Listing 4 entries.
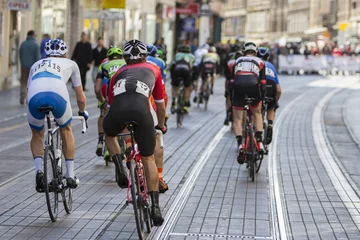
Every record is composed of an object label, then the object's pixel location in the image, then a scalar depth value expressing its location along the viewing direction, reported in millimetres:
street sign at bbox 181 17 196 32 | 61766
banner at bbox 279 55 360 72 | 63812
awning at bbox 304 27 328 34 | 129238
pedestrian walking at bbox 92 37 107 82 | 34656
